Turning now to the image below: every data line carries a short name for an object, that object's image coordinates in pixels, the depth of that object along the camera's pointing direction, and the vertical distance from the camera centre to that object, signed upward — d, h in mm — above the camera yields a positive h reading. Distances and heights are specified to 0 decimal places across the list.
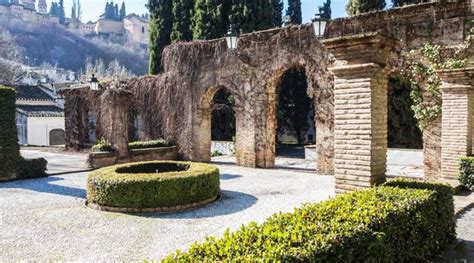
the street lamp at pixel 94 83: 17319 +1817
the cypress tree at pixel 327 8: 28584 +8781
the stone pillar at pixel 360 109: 4996 +180
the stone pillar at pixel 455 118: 8633 +97
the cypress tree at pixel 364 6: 19562 +6118
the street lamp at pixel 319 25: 9758 +2531
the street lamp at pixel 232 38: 12305 +2777
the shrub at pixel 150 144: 16844 -994
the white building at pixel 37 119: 30391 +277
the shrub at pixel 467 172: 8328 -1114
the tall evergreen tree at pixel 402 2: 21059 +6853
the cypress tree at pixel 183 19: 24281 +6725
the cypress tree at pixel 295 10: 29050 +8781
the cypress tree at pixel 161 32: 25875 +6221
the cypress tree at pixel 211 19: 22266 +6171
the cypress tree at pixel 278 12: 27359 +8148
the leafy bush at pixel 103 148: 15586 -1061
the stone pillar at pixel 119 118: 15289 +181
